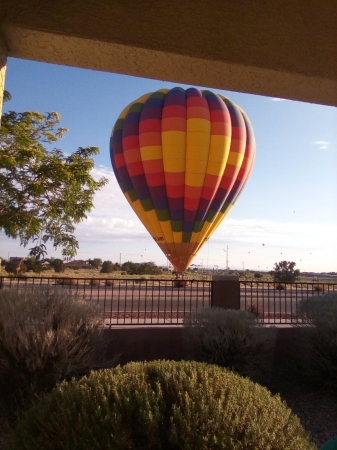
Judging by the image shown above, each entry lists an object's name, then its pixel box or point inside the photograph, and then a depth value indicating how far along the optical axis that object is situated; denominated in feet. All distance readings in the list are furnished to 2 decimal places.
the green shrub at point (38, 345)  17.84
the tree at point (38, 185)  25.09
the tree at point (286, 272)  129.24
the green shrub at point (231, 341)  22.86
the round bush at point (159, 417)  7.61
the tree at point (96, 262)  238.48
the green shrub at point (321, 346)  23.47
